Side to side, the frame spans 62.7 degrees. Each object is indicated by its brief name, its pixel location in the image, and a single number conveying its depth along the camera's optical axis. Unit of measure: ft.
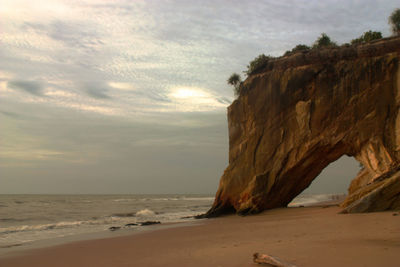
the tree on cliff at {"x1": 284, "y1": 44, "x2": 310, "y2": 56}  69.15
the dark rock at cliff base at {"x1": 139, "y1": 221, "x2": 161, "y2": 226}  61.31
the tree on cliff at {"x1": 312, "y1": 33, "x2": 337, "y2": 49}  75.93
